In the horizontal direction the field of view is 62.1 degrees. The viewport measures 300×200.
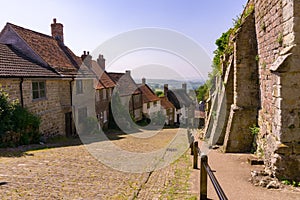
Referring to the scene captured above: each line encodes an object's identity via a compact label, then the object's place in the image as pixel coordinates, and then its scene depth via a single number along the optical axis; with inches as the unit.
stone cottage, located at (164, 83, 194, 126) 1883.6
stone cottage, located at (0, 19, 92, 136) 543.6
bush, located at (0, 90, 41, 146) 438.6
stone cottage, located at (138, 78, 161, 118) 1486.2
